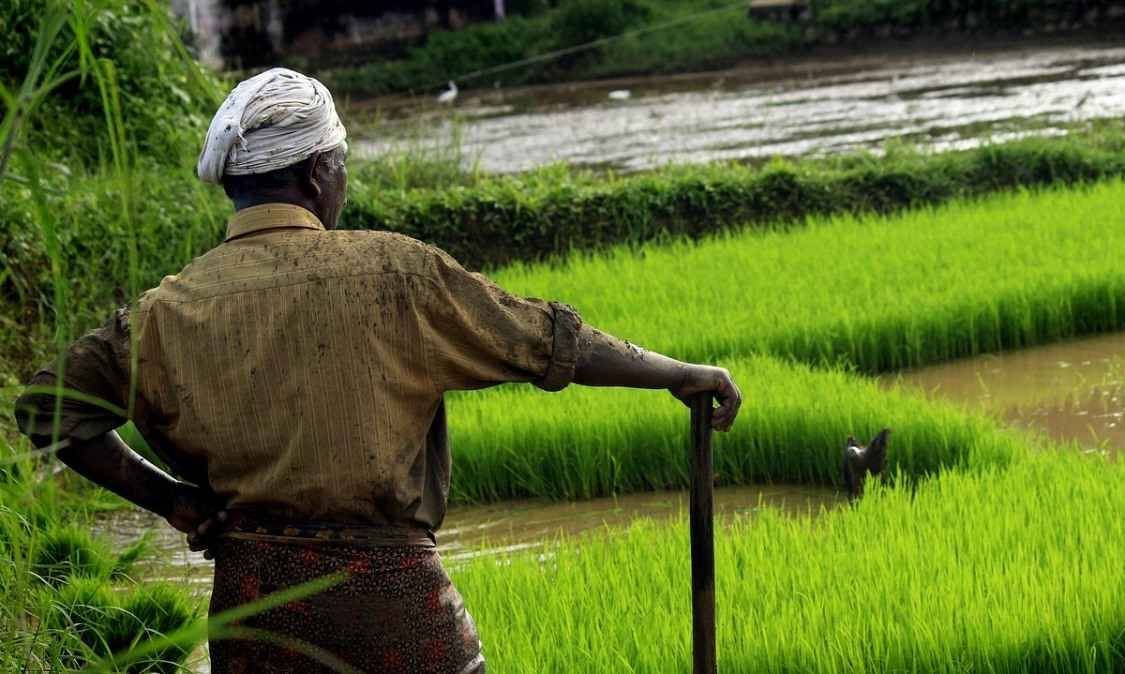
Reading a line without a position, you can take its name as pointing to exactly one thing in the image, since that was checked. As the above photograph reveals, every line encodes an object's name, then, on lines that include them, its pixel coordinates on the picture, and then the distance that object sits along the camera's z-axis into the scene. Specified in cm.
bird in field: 959
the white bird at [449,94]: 3709
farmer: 443
